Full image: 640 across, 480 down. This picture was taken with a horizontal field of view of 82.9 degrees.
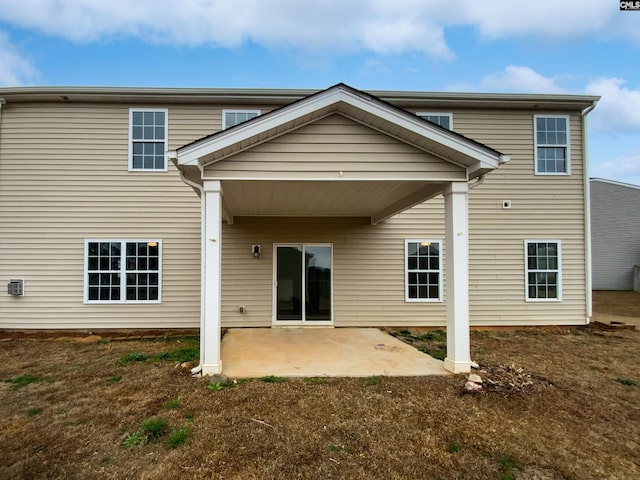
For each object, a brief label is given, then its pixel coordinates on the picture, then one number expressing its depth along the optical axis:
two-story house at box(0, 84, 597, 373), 7.93
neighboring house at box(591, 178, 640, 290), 16.94
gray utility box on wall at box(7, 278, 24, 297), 7.79
